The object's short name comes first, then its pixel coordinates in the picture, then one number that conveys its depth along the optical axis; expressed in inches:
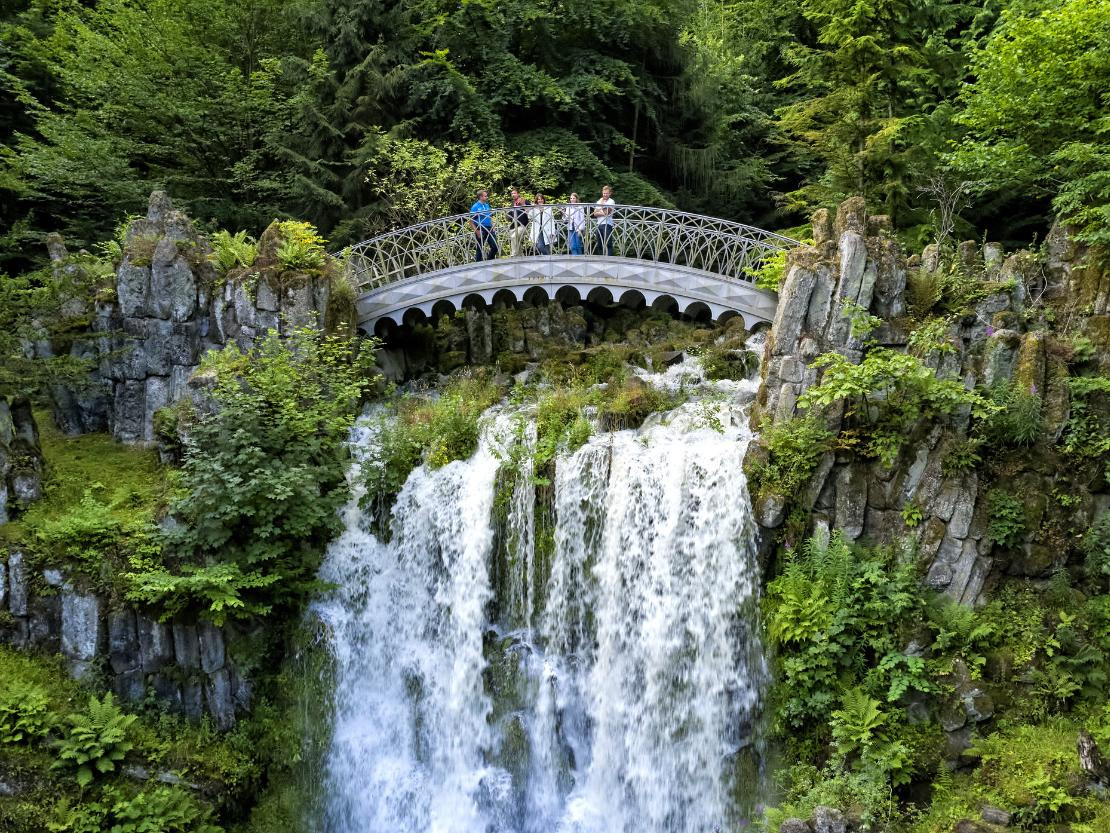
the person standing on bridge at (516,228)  606.5
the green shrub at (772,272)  581.0
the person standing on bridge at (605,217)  610.5
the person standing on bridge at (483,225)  618.5
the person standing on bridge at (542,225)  613.0
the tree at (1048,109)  487.8
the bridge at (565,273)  597.6
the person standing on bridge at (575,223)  619.8
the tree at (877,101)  641.0
